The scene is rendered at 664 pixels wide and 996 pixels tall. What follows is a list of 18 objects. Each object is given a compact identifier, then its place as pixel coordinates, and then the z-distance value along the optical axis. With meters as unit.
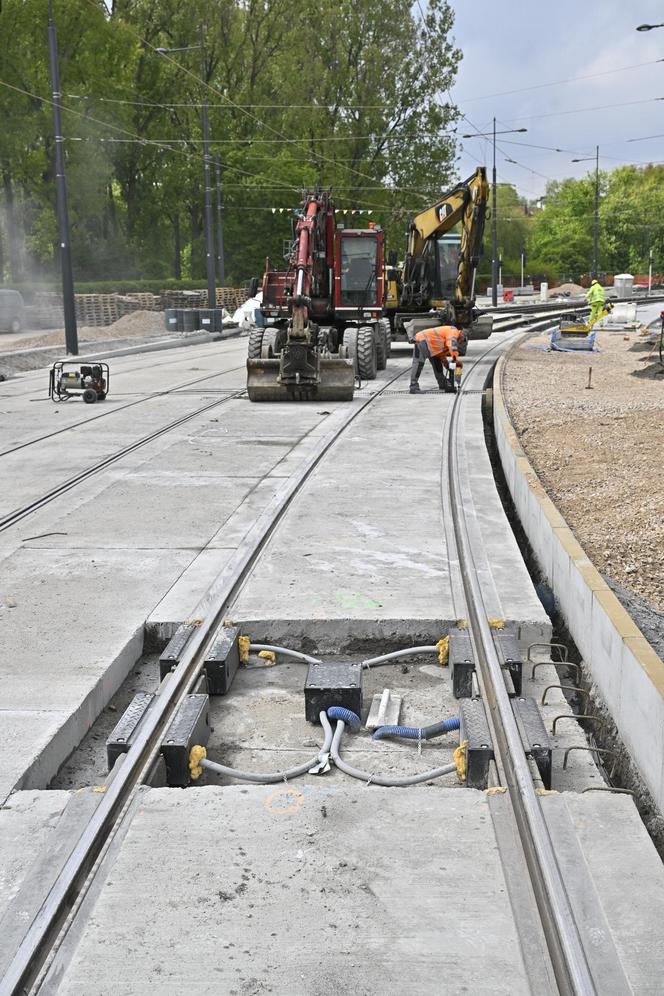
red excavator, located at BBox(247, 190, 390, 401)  18.56
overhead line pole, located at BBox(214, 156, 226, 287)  53.48
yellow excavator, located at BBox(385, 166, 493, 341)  27.11
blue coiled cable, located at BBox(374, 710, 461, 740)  5.43
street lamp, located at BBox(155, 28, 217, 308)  42.84
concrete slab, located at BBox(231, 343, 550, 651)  6.80
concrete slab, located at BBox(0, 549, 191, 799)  5.20
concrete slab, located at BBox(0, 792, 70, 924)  4.05
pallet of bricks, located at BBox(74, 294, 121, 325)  53.59
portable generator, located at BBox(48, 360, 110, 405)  19.00
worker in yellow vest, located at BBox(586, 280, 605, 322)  32.95
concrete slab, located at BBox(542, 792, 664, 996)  3.58
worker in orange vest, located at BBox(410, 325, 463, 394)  18.73
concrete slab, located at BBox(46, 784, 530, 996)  3.51
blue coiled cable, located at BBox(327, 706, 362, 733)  5.58
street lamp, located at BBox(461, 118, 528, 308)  62.19
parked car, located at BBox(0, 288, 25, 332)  43.66
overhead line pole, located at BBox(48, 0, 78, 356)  27.36
